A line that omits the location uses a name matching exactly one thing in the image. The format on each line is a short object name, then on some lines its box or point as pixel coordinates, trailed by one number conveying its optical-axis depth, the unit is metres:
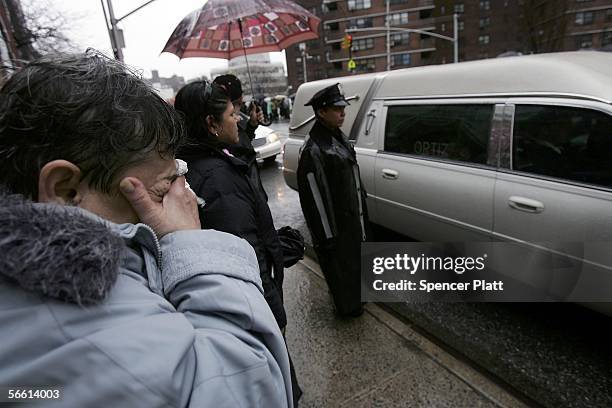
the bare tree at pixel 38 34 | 19.52
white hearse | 2.40
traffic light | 27.15
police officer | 3.01
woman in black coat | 1.60
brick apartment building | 50.41
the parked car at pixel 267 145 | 10.39
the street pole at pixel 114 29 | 12.88
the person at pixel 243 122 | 1.99
